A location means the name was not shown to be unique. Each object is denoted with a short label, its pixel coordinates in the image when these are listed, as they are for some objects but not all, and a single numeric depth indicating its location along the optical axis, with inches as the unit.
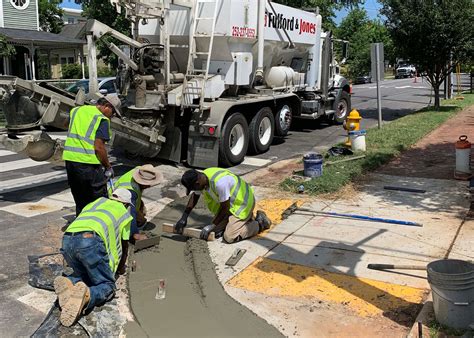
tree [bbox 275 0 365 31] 1012.8
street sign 505.7
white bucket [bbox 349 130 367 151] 420.8
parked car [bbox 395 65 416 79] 2278.5
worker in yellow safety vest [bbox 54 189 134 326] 160.9
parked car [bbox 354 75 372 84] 1918.2
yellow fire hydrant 433.7
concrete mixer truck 358.0
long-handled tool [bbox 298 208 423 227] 252.6
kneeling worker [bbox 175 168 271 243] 223.5
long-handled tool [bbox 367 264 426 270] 171.4
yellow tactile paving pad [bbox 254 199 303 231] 272.5
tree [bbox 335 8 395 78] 2042.3
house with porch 921.9
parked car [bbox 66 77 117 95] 594.2
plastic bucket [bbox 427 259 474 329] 143.3
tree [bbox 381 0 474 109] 679.7
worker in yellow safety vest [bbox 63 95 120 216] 224.5
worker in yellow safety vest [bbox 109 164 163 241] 227.8
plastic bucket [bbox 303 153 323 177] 337.1
